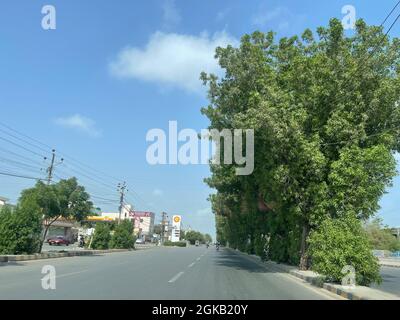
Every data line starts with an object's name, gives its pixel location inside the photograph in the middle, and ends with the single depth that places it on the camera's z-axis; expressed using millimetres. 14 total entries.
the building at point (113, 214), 146500
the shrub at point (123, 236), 61425
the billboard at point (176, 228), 161500
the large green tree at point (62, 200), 35962
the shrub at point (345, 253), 18172
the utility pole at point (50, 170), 47662
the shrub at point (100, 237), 53531
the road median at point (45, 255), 27520
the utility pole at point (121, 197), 73350
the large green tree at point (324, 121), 22938
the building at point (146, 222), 166238
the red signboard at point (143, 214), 174125
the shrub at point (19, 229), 30547
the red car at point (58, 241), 70431
